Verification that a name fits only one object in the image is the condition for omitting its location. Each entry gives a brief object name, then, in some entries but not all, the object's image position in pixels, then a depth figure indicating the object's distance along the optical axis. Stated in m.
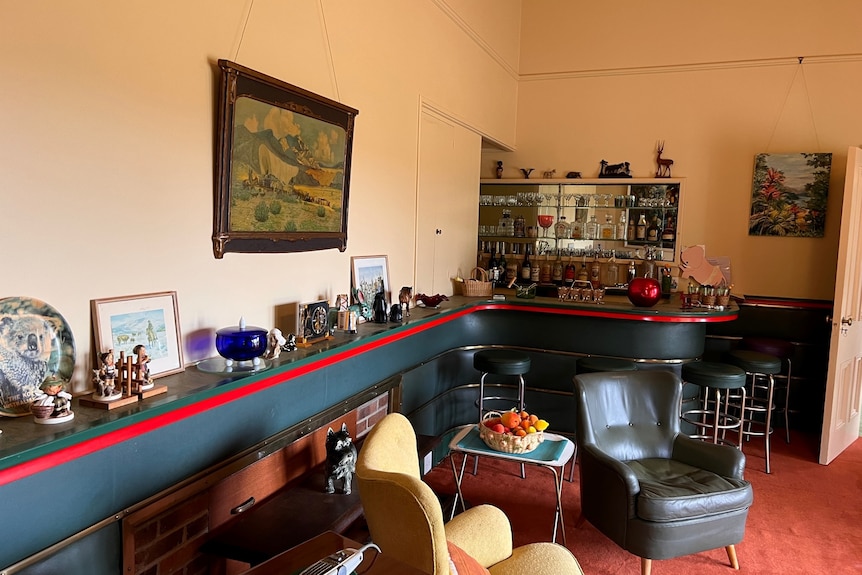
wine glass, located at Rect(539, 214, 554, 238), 6.44
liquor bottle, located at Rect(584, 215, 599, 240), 6.52
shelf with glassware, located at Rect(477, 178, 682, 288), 6.34
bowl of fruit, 3.22
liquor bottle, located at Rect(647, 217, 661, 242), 6.34
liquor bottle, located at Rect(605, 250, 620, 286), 6.50
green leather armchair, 3.04
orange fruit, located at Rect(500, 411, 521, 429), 3.30
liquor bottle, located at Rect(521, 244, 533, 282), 6.56
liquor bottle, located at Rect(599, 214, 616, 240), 6.46
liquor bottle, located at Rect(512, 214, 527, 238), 6.65
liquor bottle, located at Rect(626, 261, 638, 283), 6.22
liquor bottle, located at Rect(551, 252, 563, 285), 6.60
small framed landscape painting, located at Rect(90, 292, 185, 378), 2.14
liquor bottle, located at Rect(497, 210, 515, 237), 6.68
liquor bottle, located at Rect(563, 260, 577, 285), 6.50
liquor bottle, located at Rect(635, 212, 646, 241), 6.38
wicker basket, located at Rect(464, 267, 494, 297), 5.45
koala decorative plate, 1.81
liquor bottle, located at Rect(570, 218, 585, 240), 6.55
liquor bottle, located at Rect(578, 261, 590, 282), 6.48
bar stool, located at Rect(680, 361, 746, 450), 4.55
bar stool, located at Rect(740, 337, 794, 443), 5.55
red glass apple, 5.10
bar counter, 1.72
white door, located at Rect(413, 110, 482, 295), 4.79
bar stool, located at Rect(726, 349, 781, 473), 4.87
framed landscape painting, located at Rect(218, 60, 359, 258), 2.65
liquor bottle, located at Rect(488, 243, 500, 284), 5.99
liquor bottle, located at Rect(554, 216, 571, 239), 6.55
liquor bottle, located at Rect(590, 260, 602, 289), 6.44
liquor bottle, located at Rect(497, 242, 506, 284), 6.46
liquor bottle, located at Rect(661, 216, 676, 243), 6.32
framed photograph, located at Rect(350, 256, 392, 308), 3.79
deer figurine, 6.31
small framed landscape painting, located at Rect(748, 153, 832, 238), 5.80
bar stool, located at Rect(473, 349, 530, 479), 4.52
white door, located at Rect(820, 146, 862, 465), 4.83
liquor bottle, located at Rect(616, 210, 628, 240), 6.42
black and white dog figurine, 2.85
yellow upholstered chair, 1.87
